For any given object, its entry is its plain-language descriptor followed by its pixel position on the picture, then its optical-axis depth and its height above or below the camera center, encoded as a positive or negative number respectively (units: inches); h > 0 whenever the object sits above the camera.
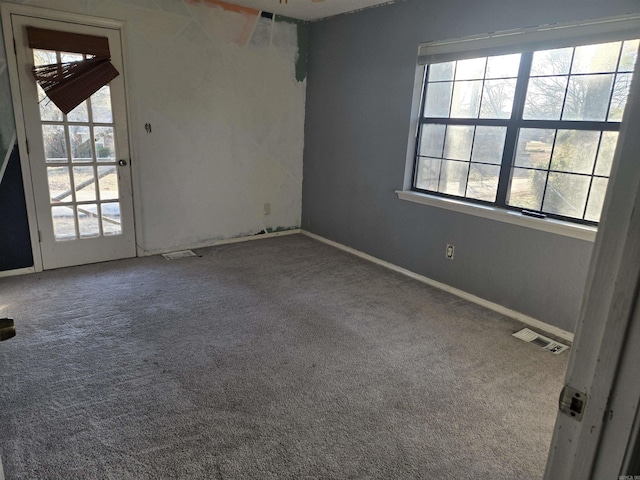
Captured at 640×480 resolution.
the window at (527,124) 102.3 +6.1
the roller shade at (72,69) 127.2 +16.6
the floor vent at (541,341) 105.7 -49.2
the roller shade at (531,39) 93.4 +26.9
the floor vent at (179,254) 161.5 -48.2
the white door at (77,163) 129.5 -13.0
